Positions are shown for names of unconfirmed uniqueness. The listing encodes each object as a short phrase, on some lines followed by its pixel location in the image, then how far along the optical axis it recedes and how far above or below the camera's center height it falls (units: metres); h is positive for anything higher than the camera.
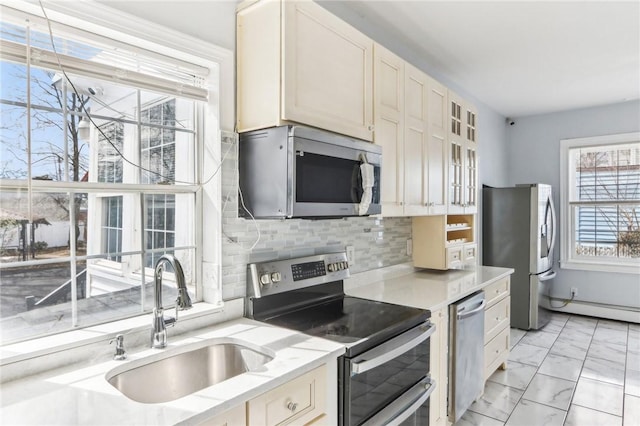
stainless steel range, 1.52 -0.50
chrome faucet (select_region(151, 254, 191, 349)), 1.40 -0.38
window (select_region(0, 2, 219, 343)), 1.29 +0.17
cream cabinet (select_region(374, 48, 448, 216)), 2.20 +0.48
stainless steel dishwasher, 2.27 -0.86
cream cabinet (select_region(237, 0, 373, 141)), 1.60 +0.64
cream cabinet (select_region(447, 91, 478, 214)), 2.95 +0.46
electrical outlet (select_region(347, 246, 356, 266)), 2.47 -0.27
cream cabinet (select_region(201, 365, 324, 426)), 1.11 -0.60
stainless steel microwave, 1.58 +0.17
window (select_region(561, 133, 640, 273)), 4.68 +0.13
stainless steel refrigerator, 4.36 -0.33
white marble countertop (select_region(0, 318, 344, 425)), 0.96 -0.50
